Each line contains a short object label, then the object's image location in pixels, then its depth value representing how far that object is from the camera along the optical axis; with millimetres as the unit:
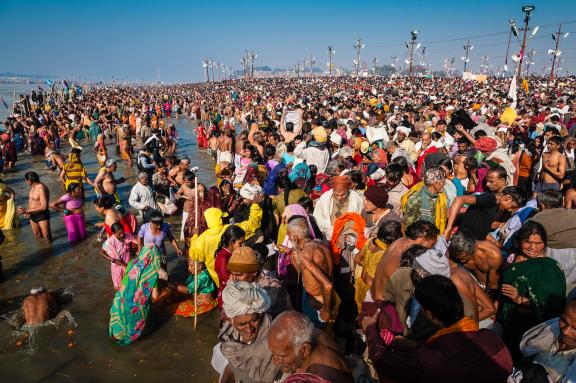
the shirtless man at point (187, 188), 6889
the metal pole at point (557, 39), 43300
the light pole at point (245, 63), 86200
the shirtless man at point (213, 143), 14081
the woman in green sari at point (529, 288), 2822
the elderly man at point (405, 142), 8563
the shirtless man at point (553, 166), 5828
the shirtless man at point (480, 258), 3057
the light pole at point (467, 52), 70750
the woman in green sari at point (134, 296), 4230
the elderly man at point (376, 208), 4137
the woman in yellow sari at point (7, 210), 7578
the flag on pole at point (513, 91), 15489
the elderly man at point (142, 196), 6927
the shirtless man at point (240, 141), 8948
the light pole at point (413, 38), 37641
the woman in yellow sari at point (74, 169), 9055
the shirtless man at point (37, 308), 4707
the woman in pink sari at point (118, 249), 4984
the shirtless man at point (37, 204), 6901
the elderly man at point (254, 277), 3170
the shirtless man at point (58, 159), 10211
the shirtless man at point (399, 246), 3145
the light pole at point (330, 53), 64725
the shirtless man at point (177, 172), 7950
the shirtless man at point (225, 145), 10328
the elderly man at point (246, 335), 2314
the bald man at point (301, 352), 1978
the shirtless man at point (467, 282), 2590
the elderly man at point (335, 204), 4645
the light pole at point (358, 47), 64375
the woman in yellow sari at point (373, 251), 3492
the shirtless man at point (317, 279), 3320
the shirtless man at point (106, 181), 7762
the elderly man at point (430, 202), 4352
